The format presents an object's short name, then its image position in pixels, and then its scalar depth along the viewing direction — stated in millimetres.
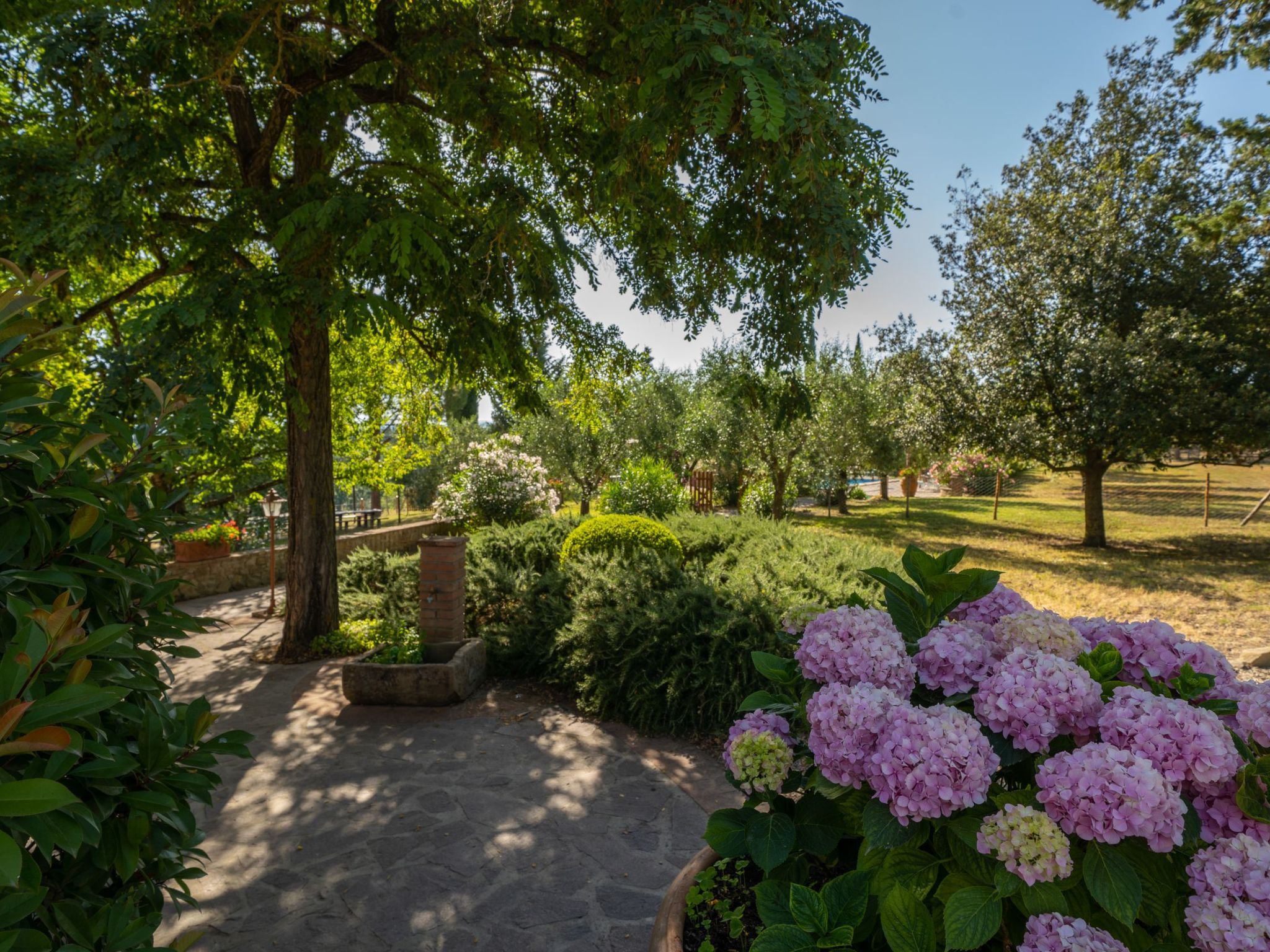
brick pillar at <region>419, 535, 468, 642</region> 5781
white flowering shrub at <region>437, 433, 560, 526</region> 13625
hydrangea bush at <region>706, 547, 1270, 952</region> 1196
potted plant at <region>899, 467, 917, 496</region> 22312
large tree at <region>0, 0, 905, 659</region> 3941
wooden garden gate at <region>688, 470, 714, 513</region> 19156
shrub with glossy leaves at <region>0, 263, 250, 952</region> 1021
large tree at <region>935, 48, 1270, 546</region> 11453
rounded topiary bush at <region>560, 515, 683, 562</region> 8047
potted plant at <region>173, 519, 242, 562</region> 9945
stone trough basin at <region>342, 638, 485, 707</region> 5445
